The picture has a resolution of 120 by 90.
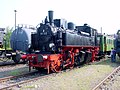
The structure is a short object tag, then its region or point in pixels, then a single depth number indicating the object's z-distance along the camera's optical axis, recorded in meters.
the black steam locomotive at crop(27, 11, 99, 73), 6.78
